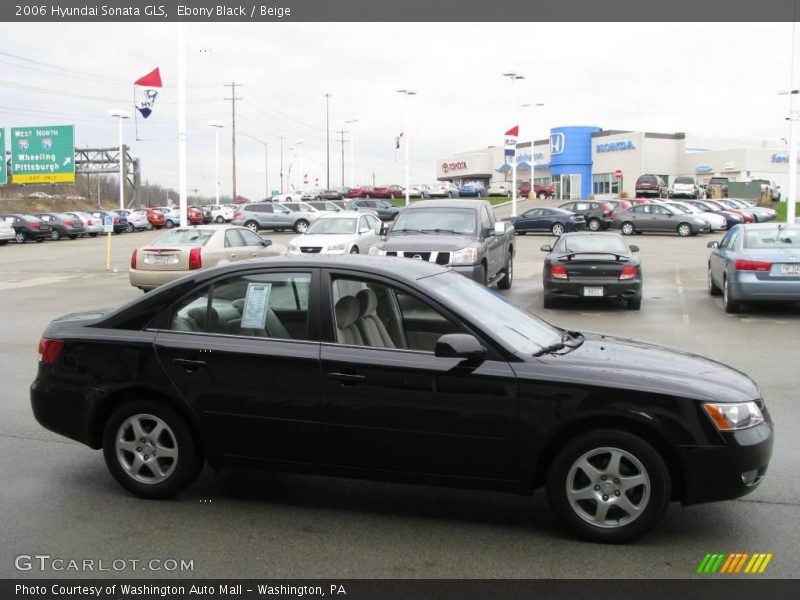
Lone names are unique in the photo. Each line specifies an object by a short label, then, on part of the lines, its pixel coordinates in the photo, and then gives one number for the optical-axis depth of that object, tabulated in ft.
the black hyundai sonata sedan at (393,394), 14.70
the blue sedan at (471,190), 240.85
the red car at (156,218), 183.14
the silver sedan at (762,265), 43.45
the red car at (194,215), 190.08
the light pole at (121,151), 185.98
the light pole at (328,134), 344.28
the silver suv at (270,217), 148.87
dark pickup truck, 48.34
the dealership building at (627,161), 246.88
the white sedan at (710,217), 130.46
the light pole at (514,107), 163.12
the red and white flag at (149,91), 85.85
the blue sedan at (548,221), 130.52
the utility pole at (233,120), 268.62
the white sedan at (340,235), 68.49
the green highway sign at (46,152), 200.85
